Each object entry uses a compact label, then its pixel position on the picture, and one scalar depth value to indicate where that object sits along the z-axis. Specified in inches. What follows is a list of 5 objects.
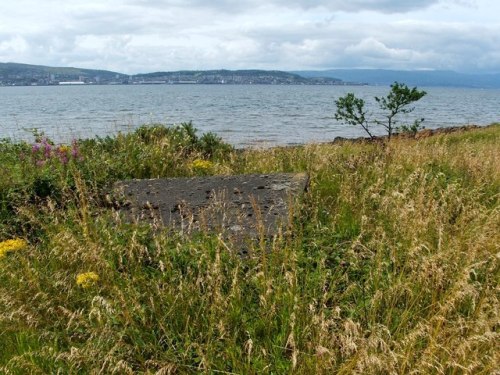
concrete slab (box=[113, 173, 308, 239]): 207.6
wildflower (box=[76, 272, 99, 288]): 149.1
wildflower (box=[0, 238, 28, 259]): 179.9
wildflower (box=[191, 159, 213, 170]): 351.9
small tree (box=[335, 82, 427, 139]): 514.9
